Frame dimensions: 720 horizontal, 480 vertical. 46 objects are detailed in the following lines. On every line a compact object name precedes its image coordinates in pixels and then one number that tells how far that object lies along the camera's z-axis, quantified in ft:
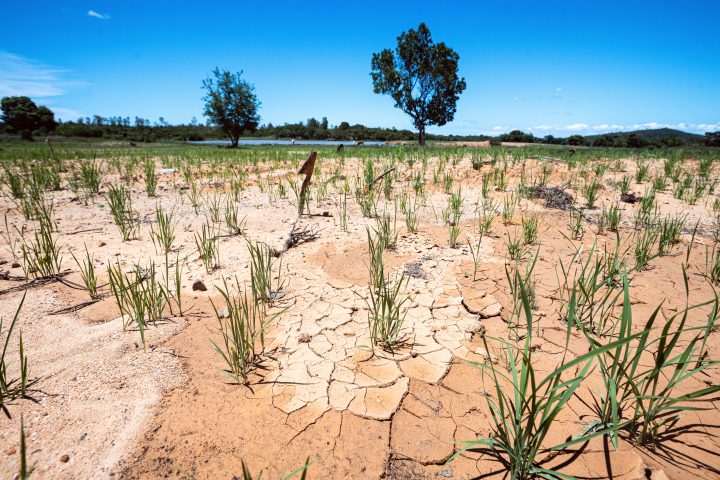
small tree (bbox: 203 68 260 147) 107.34
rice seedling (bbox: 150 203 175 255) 10.04
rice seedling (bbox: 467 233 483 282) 8.77
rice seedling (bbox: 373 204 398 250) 9.96
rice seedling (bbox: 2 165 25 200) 15.95
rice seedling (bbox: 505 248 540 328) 6.61
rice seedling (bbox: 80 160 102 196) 18.21
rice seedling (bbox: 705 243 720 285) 8.27
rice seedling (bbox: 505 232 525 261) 9.86
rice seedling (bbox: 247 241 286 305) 7.17
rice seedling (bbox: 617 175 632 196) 18.62
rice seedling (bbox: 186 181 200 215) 15.55
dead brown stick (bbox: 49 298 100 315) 6.86
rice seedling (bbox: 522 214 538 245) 10.91
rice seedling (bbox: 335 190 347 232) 12.64
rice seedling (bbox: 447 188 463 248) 10.93
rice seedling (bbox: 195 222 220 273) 9.13
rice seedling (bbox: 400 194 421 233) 12.52
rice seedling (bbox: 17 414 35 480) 2.40
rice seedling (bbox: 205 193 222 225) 13.09
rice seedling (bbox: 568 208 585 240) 11.71
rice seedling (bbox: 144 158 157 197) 18.90
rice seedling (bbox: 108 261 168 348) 5.77
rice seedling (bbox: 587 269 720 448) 3.46
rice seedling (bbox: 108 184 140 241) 11.42
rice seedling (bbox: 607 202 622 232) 12.39
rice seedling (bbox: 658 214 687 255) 9.75
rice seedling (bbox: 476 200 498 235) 11.98
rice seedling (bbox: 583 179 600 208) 16.75
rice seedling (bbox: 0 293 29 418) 4.30
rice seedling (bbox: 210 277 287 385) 5.07
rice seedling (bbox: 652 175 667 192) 19.90
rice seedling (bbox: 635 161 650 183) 23.07
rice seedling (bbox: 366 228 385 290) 6.81
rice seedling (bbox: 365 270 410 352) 5.88
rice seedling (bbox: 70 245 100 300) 7.31
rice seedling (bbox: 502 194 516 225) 13.51
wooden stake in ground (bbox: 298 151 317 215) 14.09
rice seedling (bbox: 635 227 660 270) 8.94
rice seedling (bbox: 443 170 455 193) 19.66
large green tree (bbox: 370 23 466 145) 88.89
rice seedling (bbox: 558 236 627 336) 6.33
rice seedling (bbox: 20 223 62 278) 8.10
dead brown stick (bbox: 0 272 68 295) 7.68
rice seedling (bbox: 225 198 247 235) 12.14
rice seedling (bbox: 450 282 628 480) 3.31
